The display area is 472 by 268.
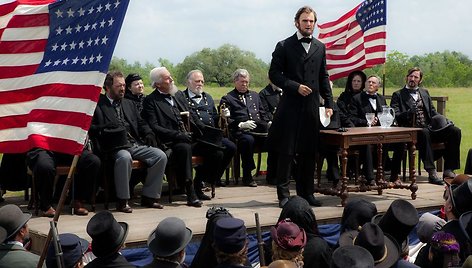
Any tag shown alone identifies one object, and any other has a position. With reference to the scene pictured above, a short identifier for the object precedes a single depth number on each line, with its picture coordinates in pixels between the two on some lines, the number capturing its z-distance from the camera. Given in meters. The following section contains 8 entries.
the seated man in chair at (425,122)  18.93
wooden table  14.93
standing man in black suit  14.50
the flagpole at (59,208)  8.02
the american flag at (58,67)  9.59
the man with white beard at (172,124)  15.36
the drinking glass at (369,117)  16.65
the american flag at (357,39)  19.59
